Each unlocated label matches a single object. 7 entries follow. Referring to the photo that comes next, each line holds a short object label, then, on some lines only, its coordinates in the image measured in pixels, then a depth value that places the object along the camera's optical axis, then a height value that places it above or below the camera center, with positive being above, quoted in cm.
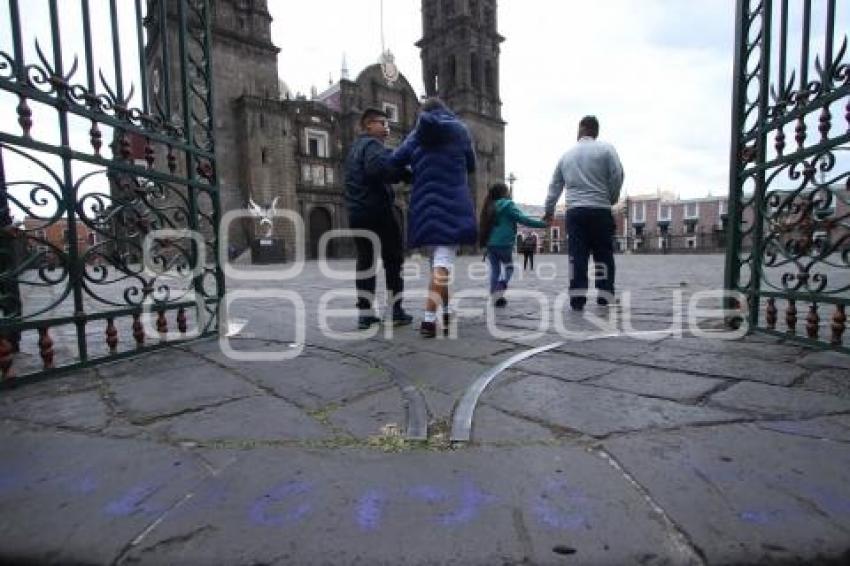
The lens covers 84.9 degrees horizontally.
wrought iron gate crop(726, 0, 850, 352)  226 +36
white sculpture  2675 +229
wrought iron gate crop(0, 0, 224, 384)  217 +28
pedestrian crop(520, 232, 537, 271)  1345 +6
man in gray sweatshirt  421 +47
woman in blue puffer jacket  315 +38
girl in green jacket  483 +18
